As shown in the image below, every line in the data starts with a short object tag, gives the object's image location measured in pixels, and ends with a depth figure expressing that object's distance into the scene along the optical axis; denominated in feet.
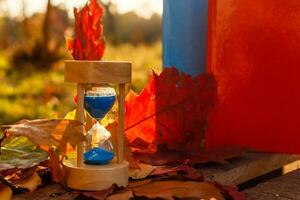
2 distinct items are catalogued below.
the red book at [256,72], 2.05
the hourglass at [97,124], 1.60
